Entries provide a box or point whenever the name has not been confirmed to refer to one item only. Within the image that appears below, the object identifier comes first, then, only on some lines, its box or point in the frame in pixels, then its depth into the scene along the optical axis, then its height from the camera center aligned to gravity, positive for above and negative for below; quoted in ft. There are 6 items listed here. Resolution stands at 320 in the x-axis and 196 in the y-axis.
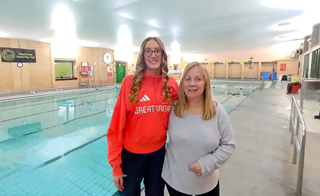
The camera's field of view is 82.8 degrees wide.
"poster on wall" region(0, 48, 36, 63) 29.66 +3.98
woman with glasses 3.49 -0.89
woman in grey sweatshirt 3.20 -1.07
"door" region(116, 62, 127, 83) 52.60 +2.20
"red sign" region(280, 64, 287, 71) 55.67 +3.68
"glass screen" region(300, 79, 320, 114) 14.48 -1.23
